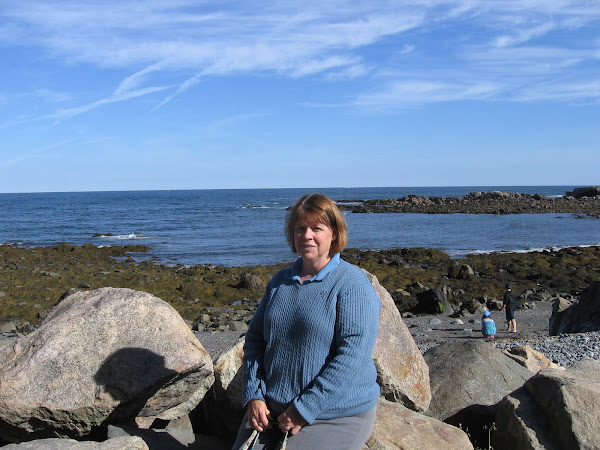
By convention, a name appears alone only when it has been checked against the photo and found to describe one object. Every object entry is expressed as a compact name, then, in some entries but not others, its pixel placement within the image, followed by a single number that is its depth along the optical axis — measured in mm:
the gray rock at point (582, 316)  12633
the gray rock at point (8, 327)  16359
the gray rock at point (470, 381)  5793
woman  3307
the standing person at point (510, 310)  15203
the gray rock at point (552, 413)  4508
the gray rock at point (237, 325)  16703
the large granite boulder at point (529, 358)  7336
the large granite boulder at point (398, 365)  5230
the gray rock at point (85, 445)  4067
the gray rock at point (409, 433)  4324
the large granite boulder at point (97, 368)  4781
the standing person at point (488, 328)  13727
